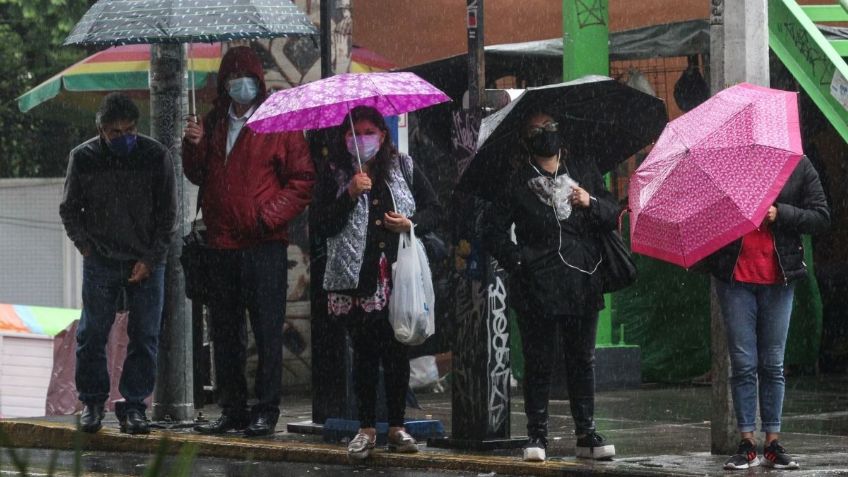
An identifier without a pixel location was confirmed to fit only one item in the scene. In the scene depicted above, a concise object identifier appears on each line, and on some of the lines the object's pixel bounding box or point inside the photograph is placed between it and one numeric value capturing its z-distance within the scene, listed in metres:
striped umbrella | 30.67
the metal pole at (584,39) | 24.83
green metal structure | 21.97
